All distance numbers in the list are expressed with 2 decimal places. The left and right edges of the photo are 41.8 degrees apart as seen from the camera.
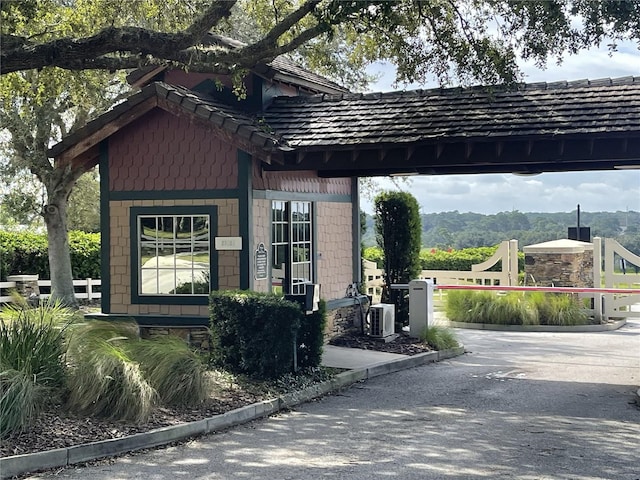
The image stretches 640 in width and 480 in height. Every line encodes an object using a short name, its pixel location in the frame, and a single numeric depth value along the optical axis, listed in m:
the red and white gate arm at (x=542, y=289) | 18.50
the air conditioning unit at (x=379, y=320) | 15.39
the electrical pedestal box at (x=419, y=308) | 15.59
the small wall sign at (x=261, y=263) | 13.39
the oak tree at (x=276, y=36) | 9.95
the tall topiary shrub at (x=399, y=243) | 17.16
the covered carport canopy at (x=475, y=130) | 12.31
